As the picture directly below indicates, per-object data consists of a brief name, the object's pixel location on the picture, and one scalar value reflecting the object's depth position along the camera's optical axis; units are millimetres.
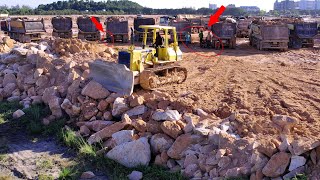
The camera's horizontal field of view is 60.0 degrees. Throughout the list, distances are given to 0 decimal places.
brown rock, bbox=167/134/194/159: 5790
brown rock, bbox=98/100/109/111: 7567
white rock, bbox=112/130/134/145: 6387
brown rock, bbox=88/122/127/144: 6681
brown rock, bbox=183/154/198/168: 5595
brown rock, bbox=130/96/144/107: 7259
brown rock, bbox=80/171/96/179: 5788
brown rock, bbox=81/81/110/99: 7787
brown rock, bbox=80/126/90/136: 7120
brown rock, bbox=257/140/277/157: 5172
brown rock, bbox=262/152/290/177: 4933
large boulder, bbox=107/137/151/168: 5994
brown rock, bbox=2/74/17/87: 9959
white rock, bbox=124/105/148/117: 7138
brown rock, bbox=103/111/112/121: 7314
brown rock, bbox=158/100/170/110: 7077
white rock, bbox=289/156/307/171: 4938
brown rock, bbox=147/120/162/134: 6357
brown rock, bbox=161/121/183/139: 6077
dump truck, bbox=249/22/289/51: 14793
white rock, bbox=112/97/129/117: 7231
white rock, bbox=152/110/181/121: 6458
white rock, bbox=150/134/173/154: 6044
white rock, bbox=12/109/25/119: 8183
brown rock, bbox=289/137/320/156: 4966
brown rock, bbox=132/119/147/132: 6489
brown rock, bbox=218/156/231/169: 5296
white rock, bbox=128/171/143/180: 5659
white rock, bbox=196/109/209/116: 6766
